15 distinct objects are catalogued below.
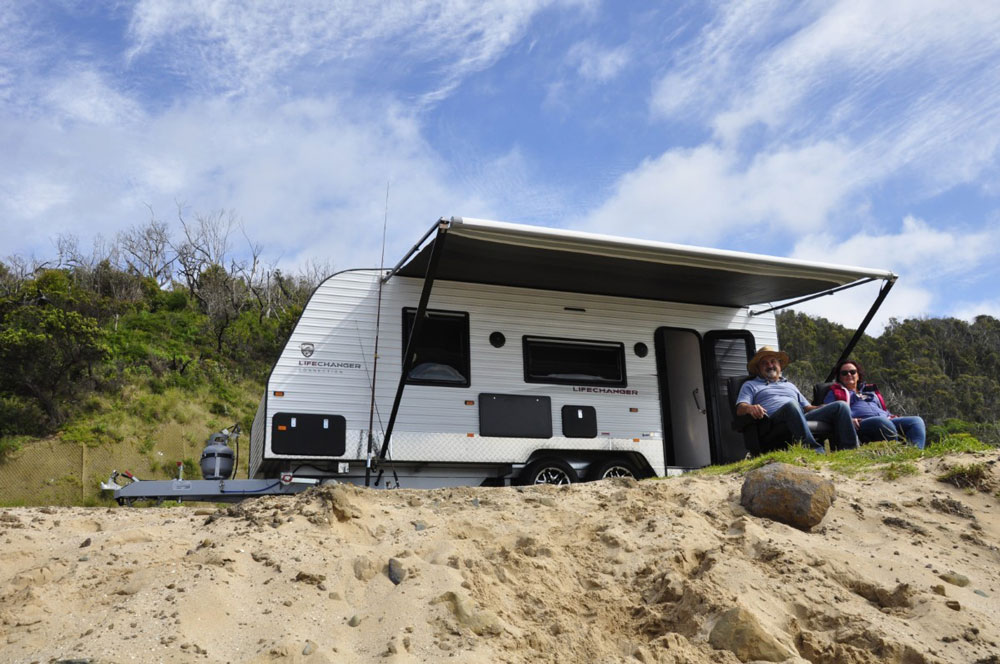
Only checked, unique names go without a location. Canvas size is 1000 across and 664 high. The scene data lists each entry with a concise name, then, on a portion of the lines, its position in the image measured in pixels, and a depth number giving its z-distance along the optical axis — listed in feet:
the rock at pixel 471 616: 11.68
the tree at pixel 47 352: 59.67
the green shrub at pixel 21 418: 58.13
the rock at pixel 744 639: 11.30
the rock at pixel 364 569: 12.92
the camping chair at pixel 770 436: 24.73
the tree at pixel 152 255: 96.27
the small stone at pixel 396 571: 12.83
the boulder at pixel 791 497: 15.10
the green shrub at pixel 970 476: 16.79
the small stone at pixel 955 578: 13.38
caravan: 26.84
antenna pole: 26.53
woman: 24.72
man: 23.89
